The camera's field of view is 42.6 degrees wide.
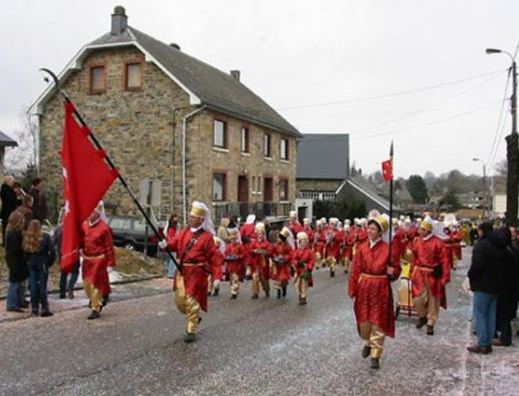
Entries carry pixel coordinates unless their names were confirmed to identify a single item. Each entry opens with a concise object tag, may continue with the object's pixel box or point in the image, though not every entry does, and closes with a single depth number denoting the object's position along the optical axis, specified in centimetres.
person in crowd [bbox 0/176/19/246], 1459
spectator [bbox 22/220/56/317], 1102
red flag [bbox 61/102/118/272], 970
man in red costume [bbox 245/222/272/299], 1458
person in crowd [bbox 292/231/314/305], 1370
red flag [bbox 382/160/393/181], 958
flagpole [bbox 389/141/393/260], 833
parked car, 2462
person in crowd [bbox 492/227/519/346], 905
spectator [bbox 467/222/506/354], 889
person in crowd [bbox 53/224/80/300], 1338
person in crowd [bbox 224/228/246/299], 1466
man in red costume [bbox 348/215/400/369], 816
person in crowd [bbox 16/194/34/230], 1129
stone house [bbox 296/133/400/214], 5788
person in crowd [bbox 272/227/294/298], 1439
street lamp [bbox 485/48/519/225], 2378
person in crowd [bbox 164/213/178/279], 1778
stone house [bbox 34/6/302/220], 2878
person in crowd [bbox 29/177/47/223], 1460
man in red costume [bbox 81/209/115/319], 1125
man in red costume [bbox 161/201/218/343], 949
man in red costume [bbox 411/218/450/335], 1074
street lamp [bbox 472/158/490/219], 7004
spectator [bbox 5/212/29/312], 1120
